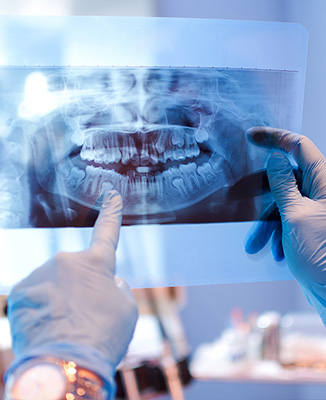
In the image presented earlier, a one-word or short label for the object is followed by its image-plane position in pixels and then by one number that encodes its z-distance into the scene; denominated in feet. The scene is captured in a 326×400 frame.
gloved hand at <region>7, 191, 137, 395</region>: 1.91
